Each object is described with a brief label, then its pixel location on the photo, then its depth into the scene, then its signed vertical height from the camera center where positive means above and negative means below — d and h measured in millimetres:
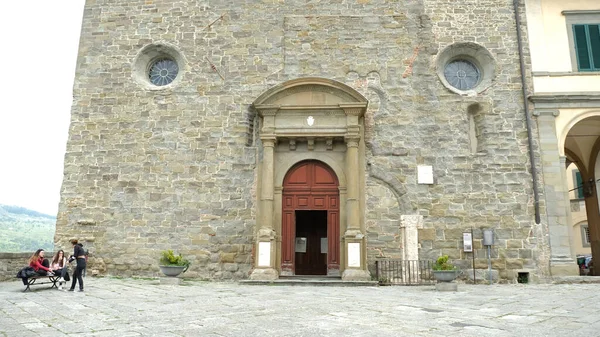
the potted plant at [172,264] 10203 -135
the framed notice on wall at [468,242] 11414 +499
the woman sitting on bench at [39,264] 8992 -152
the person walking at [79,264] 8844 -149
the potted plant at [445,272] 9617 -226
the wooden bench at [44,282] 8927 -495
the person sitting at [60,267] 9098 -214
